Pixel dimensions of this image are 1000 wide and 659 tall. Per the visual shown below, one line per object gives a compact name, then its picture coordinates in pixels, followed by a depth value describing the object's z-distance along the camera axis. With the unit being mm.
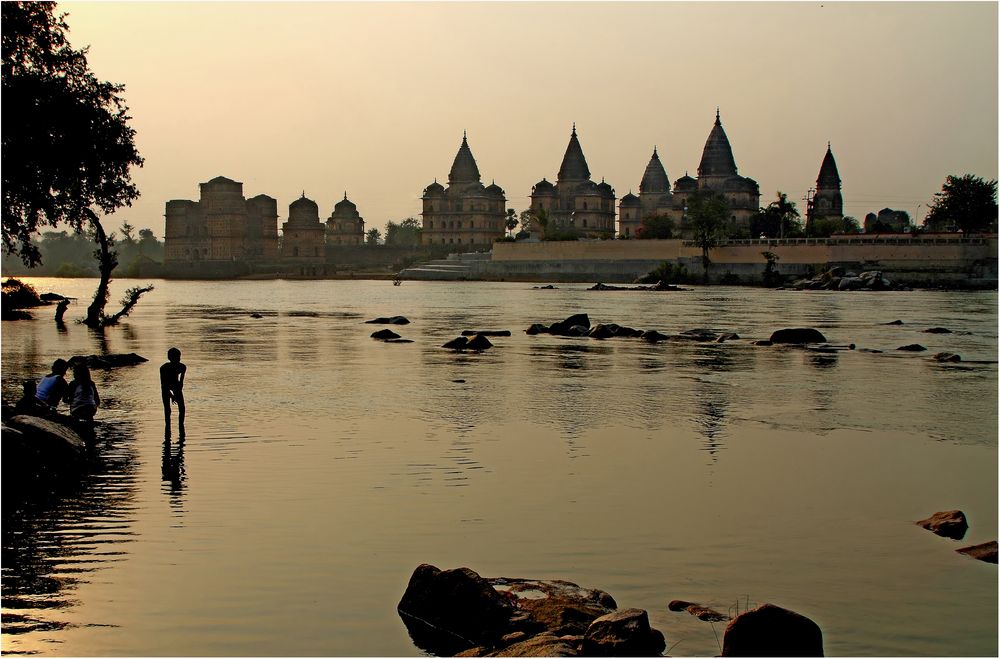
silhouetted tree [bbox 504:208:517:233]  136750
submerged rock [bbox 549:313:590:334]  30186
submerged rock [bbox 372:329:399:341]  28197
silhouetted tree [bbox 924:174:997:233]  79062
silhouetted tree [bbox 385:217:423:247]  181462
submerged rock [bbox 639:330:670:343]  28406
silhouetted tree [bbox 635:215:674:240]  98625
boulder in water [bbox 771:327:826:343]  27328
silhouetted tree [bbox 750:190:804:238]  96375
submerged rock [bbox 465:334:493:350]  25375
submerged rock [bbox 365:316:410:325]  34719
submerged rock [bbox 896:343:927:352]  25775
